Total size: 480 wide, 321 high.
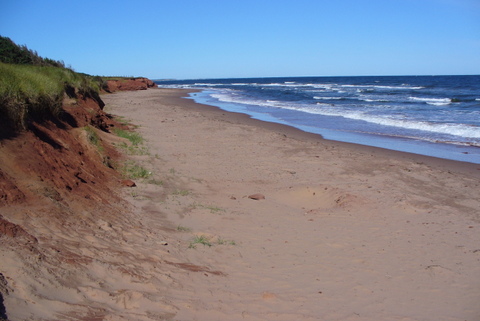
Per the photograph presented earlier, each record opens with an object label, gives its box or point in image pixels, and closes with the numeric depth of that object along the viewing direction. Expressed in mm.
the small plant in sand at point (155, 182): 7930
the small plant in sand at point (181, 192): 7586
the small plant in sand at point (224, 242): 5559
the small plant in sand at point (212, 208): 6879
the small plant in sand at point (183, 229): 5892
